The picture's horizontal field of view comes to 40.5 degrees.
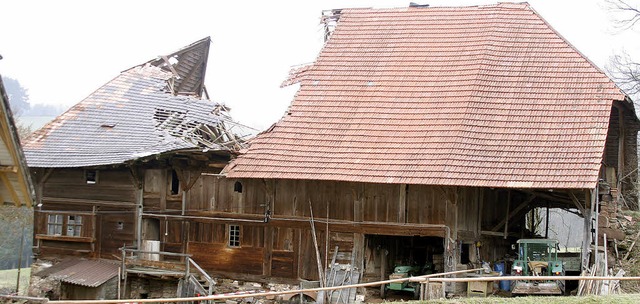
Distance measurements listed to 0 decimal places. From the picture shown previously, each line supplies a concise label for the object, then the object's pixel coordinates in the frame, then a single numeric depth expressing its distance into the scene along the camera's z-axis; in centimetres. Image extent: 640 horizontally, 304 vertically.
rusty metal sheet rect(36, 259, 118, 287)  2603
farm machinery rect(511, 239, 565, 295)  2222
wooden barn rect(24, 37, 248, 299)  2697
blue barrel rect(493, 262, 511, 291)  2298
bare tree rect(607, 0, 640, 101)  2975
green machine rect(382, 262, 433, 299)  2414
